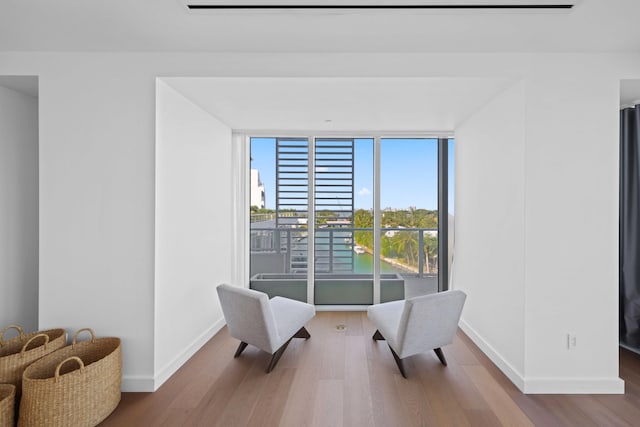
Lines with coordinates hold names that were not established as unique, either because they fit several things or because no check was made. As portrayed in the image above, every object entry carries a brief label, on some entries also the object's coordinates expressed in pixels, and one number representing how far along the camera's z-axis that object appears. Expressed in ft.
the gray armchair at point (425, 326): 7.71
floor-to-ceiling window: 13.51
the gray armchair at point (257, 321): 8.11
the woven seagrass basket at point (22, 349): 6.20
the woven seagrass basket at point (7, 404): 5.58
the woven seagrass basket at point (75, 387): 5.72
